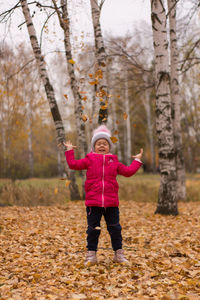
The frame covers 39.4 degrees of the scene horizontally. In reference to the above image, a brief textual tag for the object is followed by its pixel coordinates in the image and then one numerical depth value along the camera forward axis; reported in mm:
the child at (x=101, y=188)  3494
